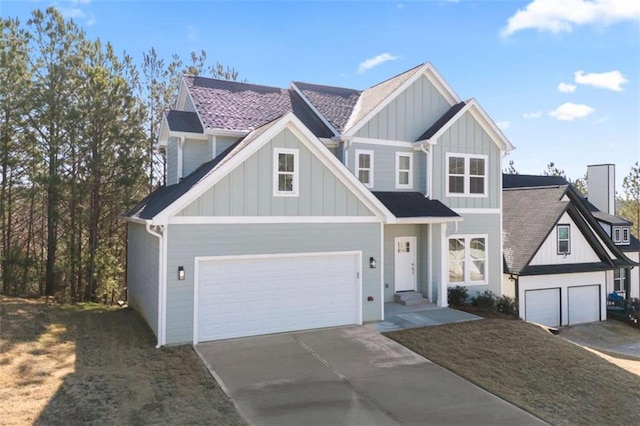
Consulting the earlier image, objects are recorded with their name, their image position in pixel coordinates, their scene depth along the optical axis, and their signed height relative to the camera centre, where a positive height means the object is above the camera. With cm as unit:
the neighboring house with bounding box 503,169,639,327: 1820 -171
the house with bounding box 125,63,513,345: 1032 +31
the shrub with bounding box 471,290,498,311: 1531 -291
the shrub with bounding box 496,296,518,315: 1544 -306
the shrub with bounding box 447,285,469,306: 1512 -266
